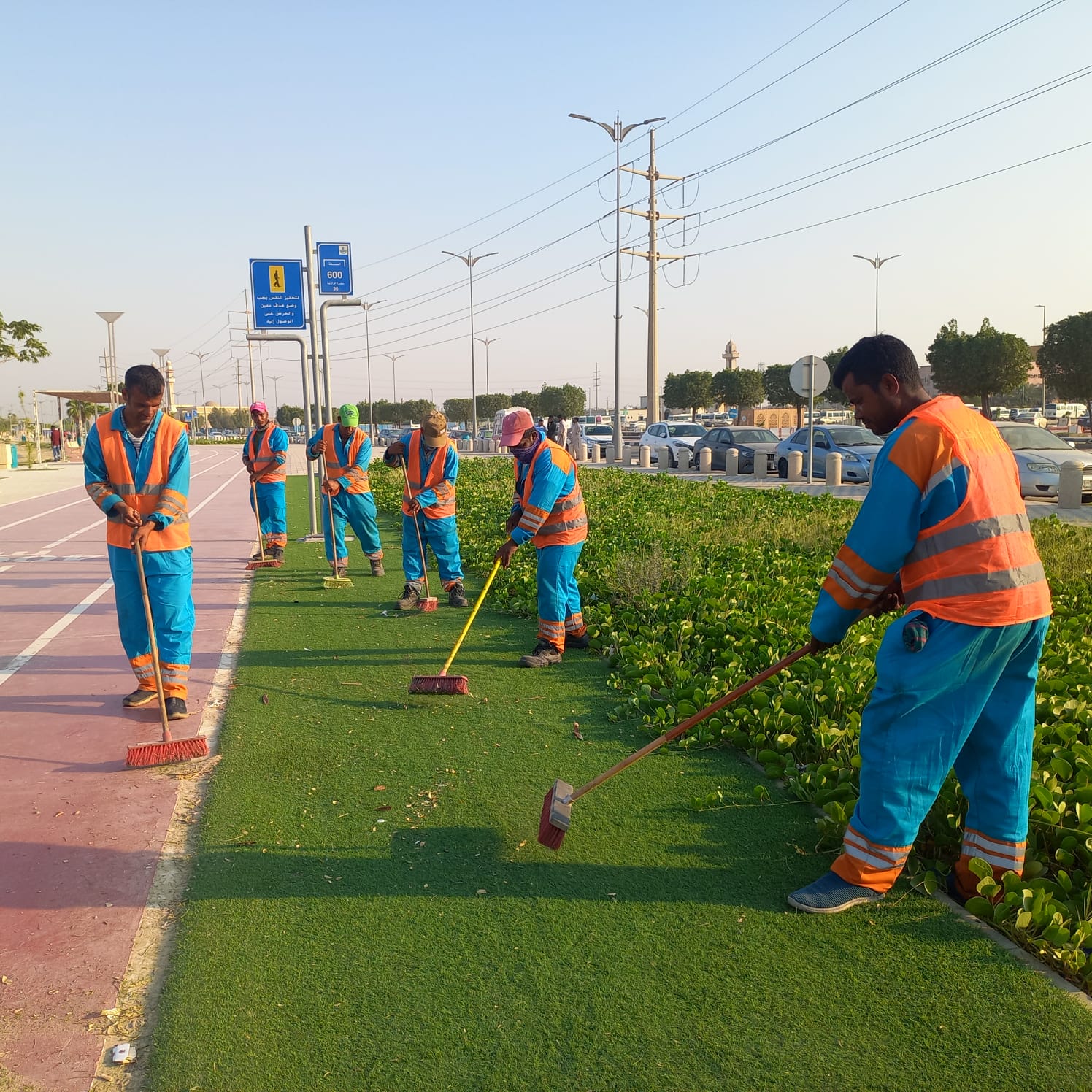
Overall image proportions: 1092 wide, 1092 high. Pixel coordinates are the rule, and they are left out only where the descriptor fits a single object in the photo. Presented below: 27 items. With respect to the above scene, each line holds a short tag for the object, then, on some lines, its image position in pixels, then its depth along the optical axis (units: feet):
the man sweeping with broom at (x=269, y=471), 37.09
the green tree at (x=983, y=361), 138.21
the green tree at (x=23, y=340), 88.48
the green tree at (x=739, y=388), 200.85
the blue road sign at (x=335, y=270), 45.70
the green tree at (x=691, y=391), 221.46
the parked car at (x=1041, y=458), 57.26
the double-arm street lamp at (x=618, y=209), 107.34
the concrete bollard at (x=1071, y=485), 53.36
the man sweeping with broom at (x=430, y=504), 28.96
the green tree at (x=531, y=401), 246.88
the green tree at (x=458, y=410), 294.05
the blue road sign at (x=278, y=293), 44.75
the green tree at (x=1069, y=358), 129.49
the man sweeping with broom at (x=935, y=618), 9.80
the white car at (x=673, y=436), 105.09
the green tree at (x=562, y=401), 249.14
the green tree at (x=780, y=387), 197.36
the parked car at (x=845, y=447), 72.90
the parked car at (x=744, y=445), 88.38
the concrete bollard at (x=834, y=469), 69.72
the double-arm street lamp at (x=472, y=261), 159.33
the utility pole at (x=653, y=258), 116.37
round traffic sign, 63.16
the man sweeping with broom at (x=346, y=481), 33.88
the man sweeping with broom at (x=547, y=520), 20.97
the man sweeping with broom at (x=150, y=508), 18.15
